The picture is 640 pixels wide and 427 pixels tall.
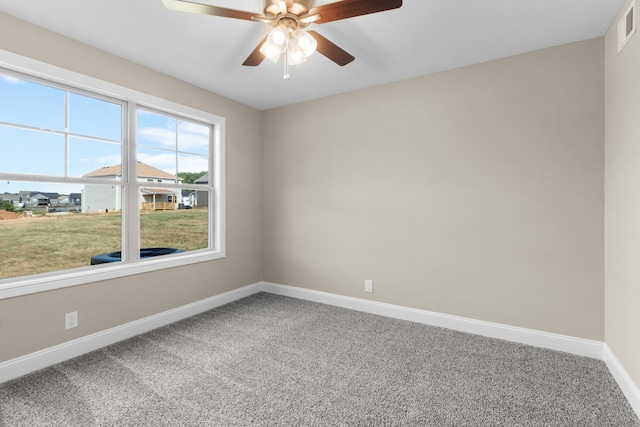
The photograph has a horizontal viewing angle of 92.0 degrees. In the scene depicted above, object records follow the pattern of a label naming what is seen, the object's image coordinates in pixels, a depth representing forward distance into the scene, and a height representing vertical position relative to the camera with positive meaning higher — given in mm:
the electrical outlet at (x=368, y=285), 3506 -836
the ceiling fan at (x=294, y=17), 1668 +1122
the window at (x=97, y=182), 2330 +276
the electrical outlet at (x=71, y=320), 2426 -855
